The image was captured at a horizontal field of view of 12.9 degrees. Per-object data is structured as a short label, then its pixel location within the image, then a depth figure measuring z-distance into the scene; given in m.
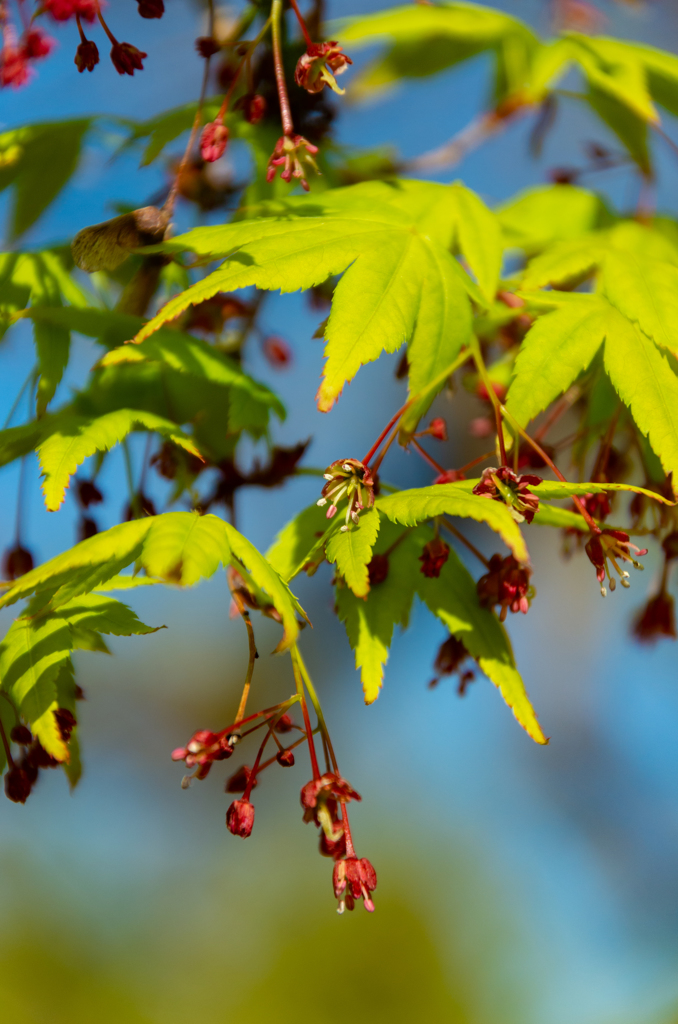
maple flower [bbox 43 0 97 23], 0.47
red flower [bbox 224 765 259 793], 0.45
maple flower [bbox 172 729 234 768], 0.44
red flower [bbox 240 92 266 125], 0.48
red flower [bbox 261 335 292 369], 0.57
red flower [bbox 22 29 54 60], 0.49
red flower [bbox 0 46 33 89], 0.49
